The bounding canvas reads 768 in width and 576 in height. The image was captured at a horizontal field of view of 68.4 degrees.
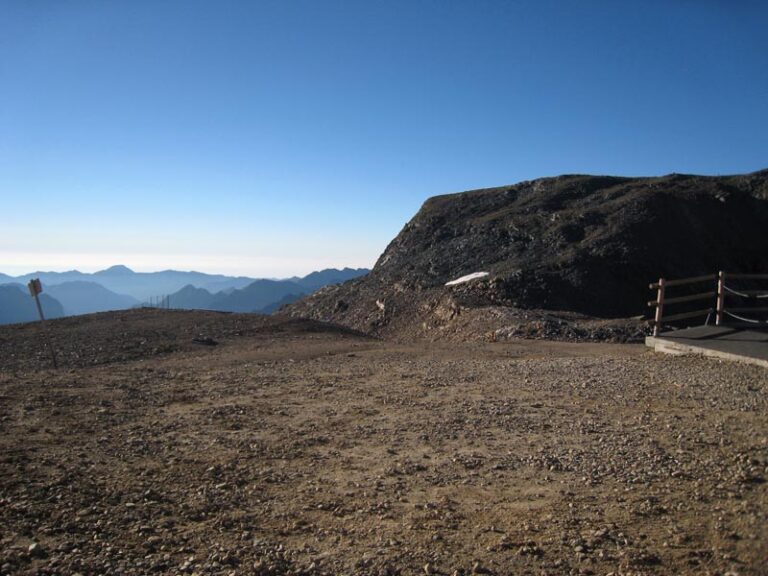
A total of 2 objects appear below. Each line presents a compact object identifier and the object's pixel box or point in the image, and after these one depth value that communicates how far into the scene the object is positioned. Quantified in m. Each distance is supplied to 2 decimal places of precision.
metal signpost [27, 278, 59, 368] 14.11
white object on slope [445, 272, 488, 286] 31.04
